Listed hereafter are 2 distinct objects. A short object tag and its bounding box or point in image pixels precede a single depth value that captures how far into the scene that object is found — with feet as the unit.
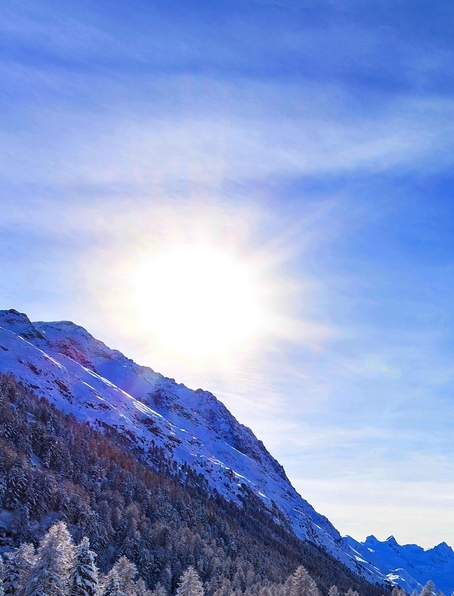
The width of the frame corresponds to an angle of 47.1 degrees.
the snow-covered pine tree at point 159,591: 333.33
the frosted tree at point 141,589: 293.20
